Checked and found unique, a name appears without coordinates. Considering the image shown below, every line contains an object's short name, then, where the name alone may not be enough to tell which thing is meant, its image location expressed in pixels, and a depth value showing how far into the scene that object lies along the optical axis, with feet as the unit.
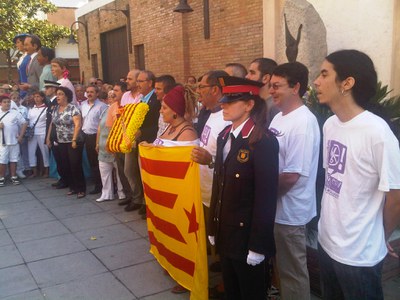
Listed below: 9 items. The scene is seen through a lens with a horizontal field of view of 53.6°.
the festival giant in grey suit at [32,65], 28.30
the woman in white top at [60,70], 25.16
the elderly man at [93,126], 23.31
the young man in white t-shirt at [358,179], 6.56
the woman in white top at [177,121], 12.62
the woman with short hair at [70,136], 22.85
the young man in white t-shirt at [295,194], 9.43
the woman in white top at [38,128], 28.40
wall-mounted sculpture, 21.71
